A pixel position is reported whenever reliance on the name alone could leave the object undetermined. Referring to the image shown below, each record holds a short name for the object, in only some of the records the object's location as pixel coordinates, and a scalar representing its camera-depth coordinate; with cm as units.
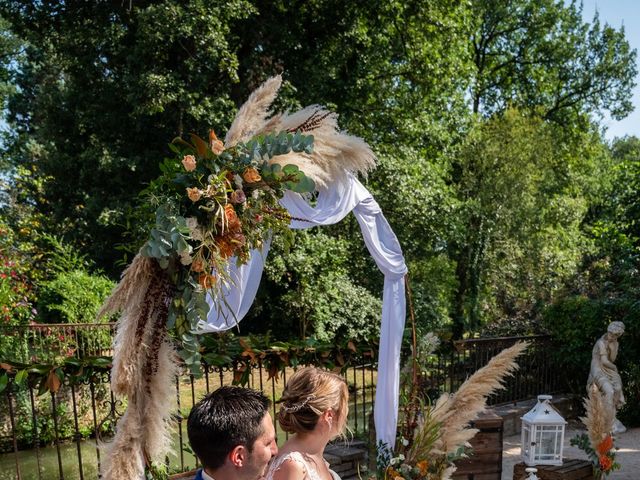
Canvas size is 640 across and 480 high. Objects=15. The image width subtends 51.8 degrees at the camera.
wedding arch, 329
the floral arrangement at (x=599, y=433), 531
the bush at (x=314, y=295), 1312
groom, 209
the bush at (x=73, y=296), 1208
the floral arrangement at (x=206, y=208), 331
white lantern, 571
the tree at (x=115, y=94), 1172
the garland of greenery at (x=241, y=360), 436
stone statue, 907
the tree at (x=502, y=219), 1603
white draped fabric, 479
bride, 288
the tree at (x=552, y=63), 2120
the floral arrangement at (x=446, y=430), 465
